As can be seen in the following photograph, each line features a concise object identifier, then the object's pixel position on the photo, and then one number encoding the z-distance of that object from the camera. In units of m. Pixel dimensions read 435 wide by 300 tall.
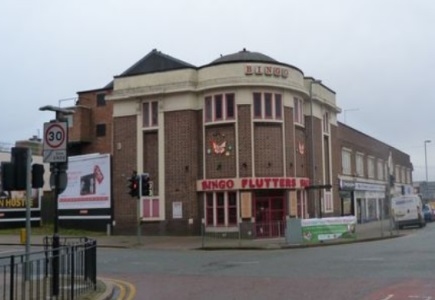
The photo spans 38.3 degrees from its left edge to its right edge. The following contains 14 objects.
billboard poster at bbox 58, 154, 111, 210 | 41.59
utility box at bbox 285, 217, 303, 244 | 30.16
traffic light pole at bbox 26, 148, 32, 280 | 13.08
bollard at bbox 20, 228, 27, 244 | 21.64
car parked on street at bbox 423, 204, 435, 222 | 57.47
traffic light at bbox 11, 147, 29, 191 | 12.91
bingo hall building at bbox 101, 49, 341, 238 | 36.72
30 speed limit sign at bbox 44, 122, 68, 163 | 12.74
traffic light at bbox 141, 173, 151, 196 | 32.34
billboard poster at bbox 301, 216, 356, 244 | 30.48
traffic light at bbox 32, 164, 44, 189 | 13.12
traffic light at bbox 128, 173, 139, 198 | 32.12
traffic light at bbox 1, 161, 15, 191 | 12.80
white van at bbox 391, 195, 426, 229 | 44.97
